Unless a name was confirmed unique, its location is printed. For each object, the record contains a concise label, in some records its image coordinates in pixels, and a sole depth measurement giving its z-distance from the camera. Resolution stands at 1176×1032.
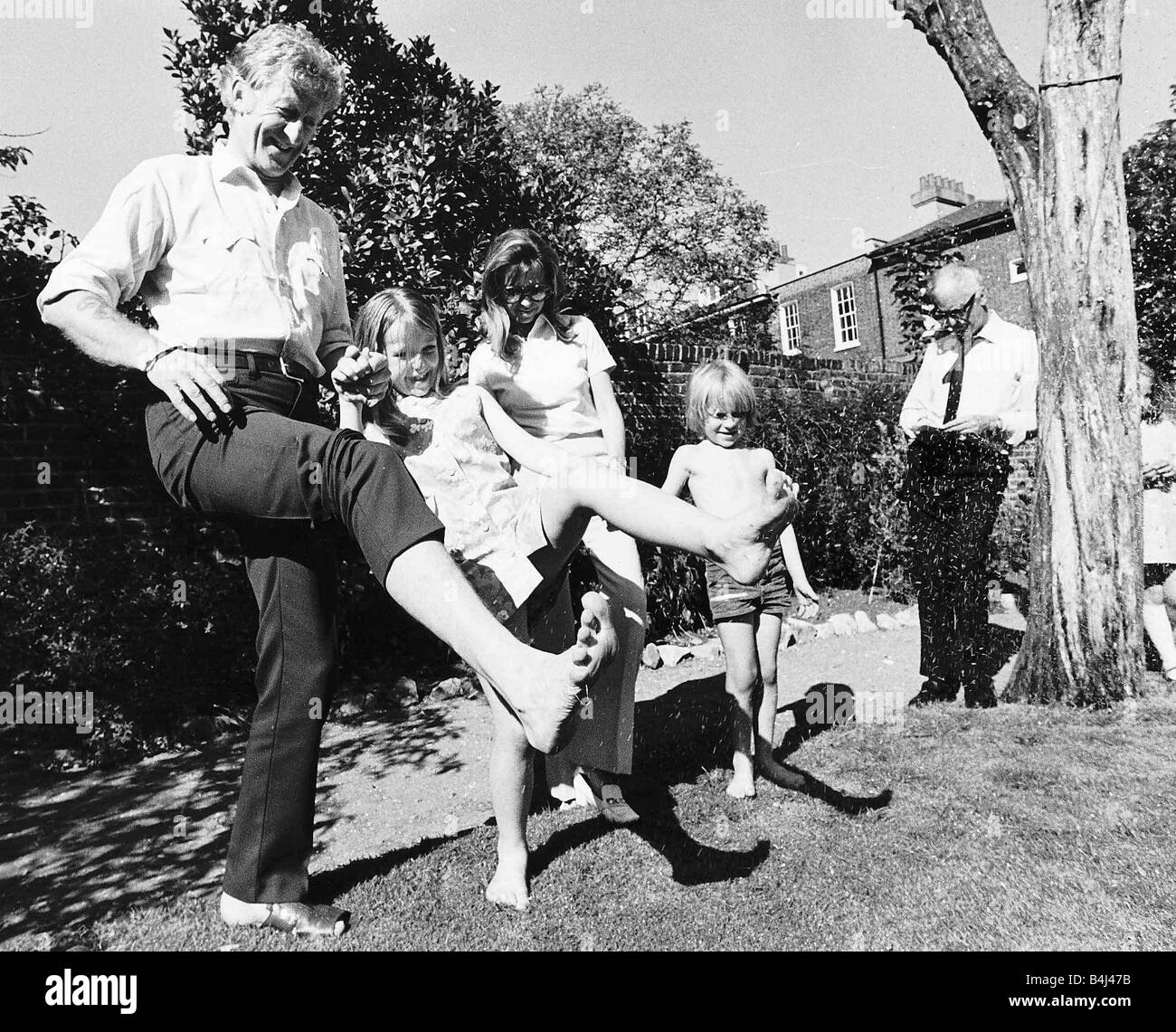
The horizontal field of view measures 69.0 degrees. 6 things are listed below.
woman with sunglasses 3.24
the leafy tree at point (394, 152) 5.39
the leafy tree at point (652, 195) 27.59
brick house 24.48
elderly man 4.32
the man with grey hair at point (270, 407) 1.97
